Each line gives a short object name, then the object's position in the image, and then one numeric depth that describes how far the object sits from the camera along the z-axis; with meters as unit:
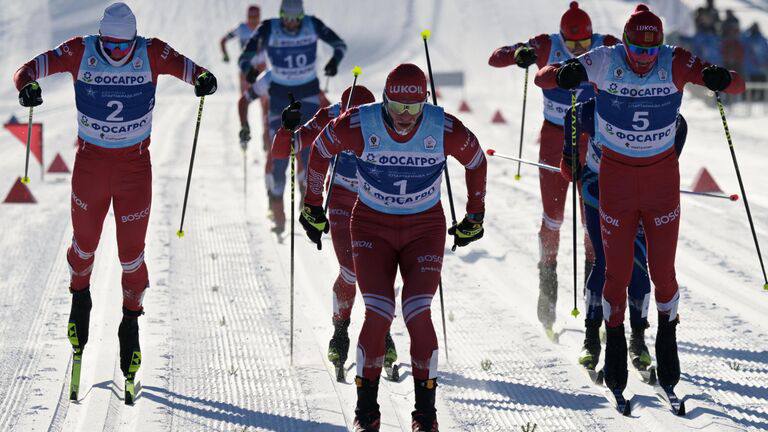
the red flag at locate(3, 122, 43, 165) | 33.66
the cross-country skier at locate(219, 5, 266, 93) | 39.72
